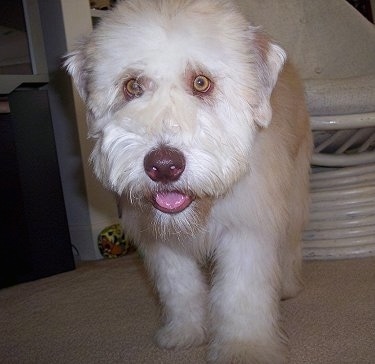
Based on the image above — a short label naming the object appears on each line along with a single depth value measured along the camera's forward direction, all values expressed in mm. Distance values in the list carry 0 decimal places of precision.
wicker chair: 1927
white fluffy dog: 1061
